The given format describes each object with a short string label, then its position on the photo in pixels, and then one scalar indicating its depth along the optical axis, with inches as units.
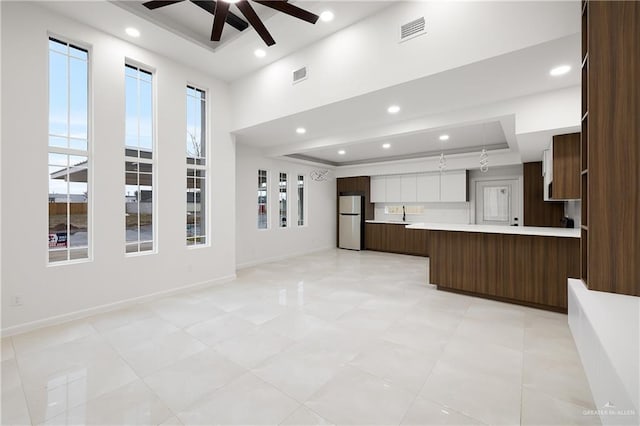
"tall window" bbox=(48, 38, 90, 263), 130.2
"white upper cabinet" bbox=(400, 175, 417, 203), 320.2
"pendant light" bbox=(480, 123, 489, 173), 184.6
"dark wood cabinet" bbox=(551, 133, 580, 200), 150.1
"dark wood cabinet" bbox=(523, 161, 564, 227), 230.5
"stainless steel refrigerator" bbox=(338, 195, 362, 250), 348.5
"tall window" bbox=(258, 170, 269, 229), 269.7
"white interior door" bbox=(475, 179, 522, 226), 275.9
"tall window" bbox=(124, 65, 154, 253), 154.6
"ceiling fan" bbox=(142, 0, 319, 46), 100.8
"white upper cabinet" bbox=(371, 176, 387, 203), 340.5
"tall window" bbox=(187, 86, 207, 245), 182.2
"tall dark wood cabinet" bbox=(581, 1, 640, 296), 65.4
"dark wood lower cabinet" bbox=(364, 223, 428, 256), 308.4
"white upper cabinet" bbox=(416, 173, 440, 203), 303.9
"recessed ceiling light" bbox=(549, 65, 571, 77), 110.8
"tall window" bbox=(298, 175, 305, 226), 319.3
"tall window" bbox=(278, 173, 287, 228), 292.8
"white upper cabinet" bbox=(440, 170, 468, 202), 286.7
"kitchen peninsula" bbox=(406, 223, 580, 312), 140.1
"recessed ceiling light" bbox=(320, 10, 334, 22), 124.1
